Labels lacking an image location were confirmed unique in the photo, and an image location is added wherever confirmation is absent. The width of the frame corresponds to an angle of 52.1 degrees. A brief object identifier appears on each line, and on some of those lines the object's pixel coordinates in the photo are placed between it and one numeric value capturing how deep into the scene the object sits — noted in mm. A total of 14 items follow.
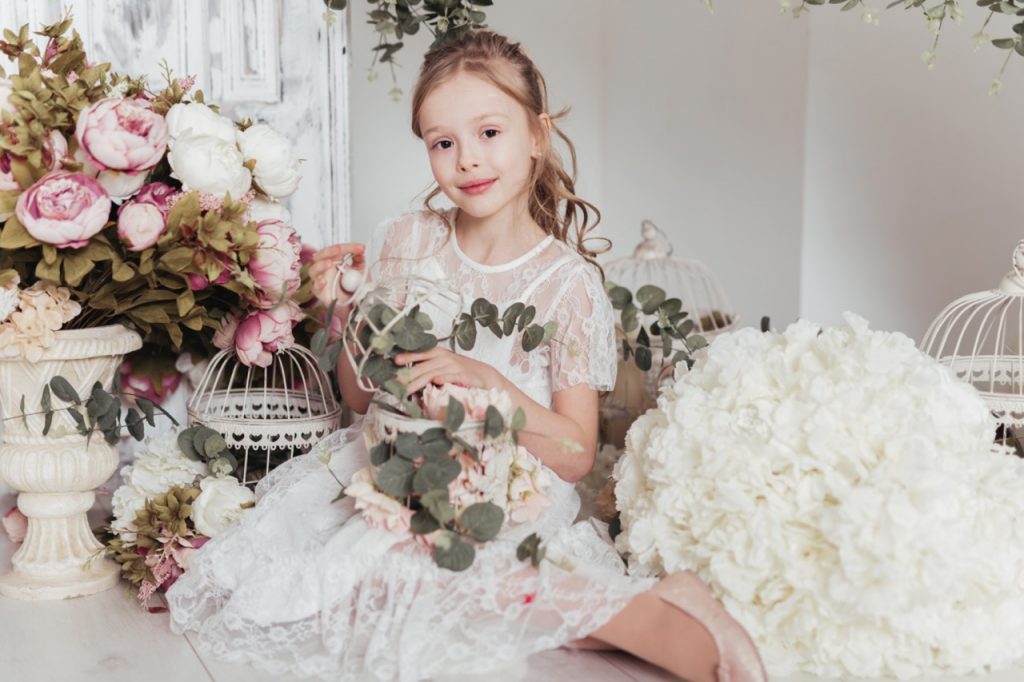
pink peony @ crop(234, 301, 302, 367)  2342
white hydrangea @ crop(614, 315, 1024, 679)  1681
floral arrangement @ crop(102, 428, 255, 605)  2066
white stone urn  2064
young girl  1740
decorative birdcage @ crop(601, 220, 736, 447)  3062
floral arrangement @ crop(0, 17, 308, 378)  1938
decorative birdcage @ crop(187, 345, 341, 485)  2324
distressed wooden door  2551
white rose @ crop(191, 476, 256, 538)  2076
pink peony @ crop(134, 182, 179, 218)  2043
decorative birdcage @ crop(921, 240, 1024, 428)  2314
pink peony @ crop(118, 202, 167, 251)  1992
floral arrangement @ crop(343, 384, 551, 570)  1773
